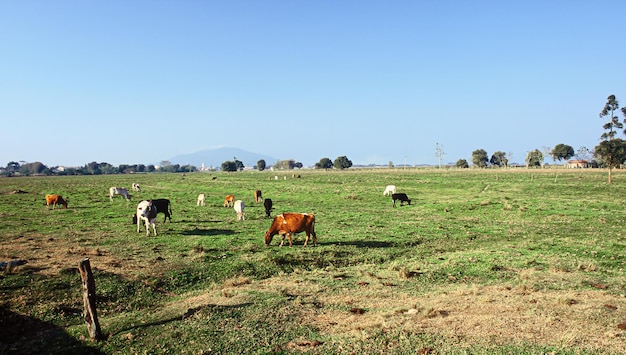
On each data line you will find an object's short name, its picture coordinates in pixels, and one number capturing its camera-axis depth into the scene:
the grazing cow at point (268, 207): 27.08
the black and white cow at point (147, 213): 20.16
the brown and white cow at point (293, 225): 17.45
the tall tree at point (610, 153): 50.41
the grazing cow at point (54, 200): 32.97
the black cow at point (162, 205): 23.81
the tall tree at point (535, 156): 125.59
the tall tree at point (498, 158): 169.40
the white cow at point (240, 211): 25.75
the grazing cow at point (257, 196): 38.28
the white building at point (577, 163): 135.86
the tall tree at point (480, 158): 162.82
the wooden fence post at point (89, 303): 8.16
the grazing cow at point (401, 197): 35.62
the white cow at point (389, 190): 44.25
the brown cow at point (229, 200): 35.00
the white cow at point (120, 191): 41.39
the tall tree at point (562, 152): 134.00
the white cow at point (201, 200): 35.38
